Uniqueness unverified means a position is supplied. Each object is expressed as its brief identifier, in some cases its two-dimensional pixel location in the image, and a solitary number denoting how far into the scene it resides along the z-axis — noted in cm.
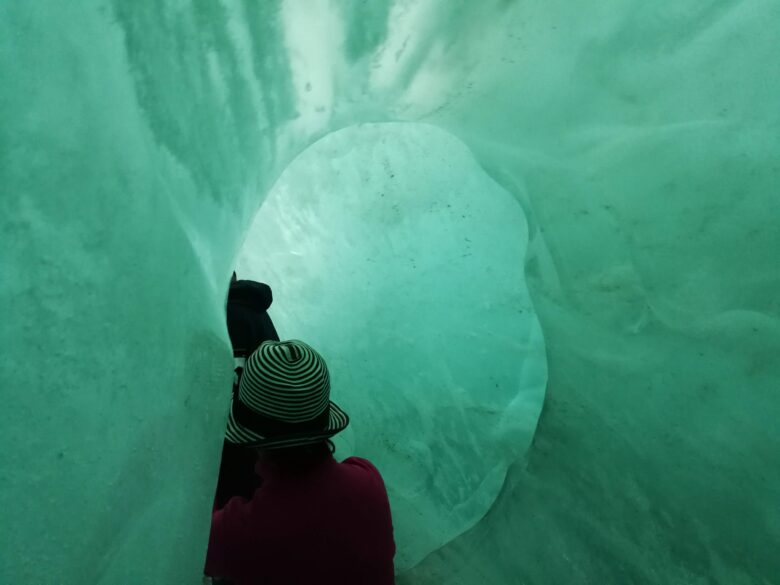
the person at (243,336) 128
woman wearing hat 88
